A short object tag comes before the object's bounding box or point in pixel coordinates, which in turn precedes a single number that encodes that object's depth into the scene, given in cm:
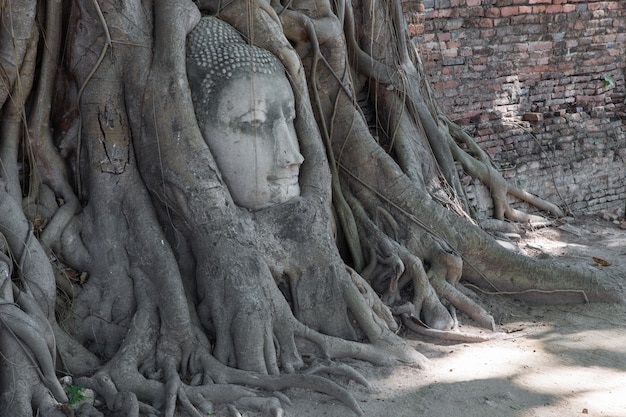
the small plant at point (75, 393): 386
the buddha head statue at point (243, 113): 467
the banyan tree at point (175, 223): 414
